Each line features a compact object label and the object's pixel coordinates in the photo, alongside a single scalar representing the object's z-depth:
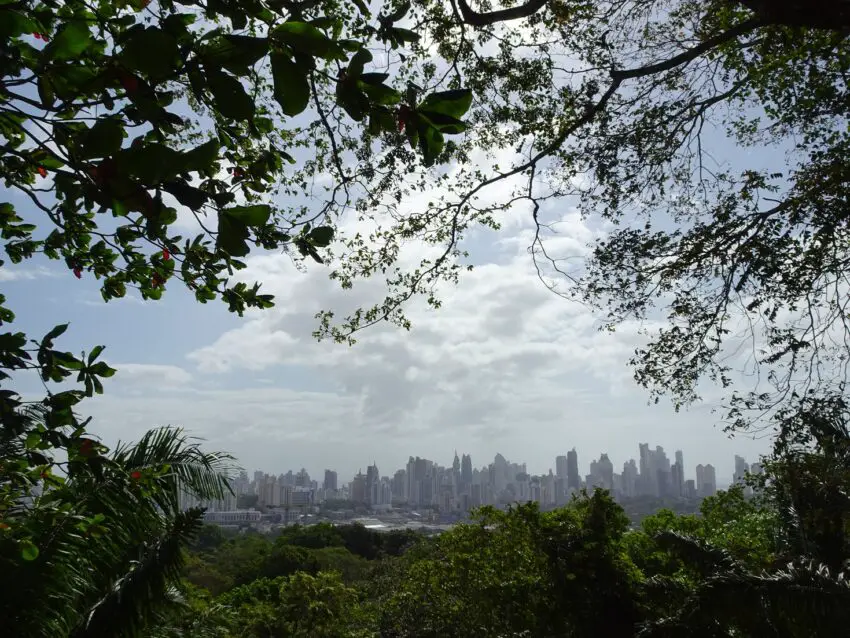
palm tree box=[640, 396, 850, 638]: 4.49
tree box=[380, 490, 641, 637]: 7.63
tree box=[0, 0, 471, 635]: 0.95
